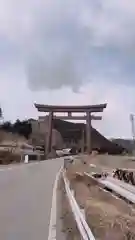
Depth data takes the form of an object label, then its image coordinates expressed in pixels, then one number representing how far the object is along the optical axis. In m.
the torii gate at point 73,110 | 90.44
